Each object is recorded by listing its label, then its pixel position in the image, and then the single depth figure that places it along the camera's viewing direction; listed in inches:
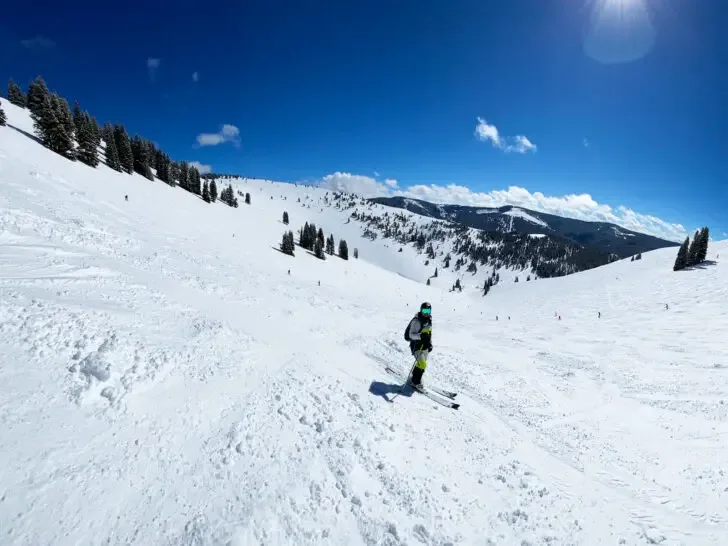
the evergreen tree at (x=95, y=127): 2130.9
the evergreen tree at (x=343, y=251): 3565.5
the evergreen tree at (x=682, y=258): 2290.8
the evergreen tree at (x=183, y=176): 3363.7
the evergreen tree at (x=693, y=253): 2278.5
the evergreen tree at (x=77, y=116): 2059.1
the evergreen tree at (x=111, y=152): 2321.4
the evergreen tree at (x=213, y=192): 3521.2
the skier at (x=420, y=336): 410.3
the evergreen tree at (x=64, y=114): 1865.2
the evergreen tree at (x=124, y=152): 2511.1
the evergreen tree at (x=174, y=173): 3088.1
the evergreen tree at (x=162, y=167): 3004.4
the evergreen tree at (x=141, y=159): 2721.5
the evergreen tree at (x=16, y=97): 2640.3
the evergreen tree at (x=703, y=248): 2282.2
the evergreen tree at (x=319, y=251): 2930.6
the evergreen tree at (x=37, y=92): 2074.2
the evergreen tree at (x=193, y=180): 3369.1
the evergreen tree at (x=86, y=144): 1984.5
